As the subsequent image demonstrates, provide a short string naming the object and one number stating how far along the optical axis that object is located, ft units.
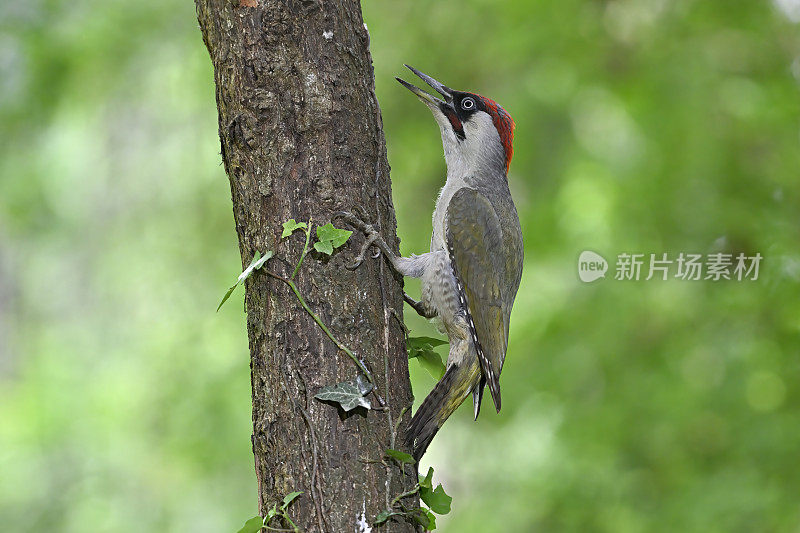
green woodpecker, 36.38
